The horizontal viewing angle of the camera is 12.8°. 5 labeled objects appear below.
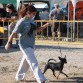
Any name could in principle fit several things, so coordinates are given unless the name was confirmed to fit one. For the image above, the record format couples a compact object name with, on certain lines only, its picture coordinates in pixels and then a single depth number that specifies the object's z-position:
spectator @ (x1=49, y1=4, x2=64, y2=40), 18.10
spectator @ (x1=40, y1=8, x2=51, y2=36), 21.16
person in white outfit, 7.05
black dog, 8.01
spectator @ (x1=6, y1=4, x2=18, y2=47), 13.58
